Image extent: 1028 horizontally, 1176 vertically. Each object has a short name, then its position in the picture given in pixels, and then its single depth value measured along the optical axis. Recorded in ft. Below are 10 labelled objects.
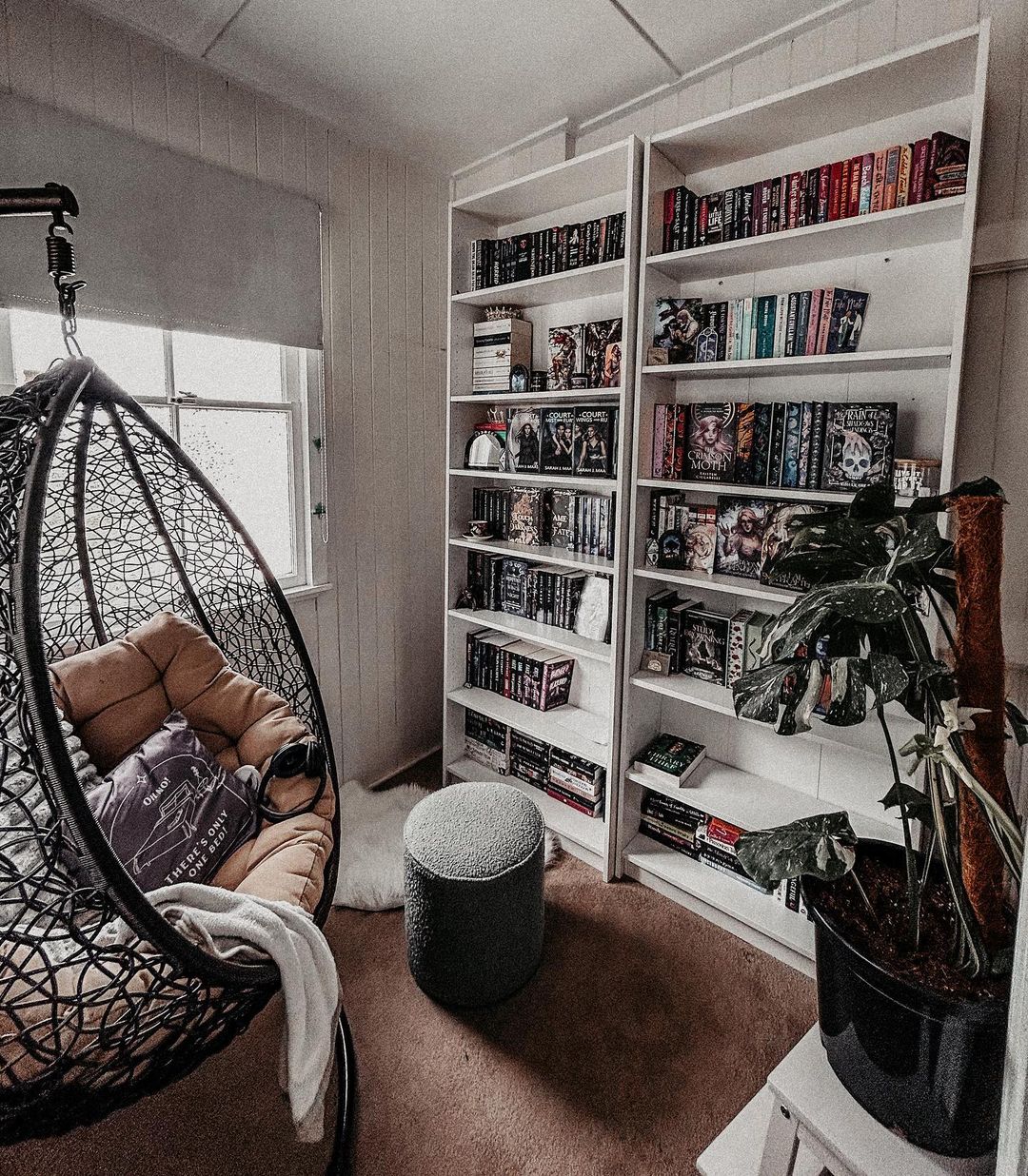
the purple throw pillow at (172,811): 4.63
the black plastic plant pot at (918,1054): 3.54
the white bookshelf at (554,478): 6.82
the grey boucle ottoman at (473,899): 5.57
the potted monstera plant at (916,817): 3.59
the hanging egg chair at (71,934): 3.15
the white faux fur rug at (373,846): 7.07
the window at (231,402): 6.52
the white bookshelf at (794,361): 5.22
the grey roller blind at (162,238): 5.74
